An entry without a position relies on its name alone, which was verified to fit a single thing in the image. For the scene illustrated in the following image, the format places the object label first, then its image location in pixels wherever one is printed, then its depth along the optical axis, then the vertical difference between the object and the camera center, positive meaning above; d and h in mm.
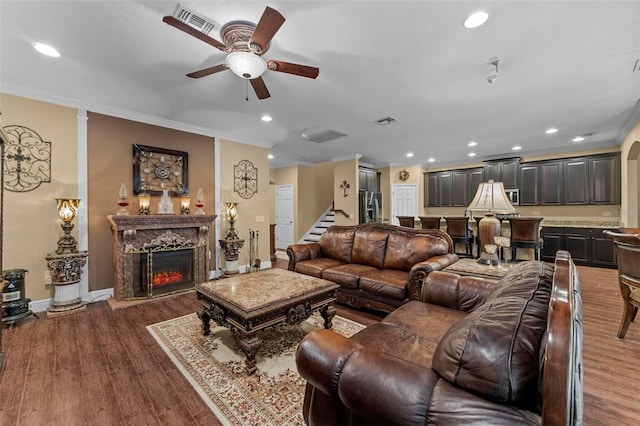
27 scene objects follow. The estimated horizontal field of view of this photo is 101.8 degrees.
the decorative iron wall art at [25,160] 3006 +647
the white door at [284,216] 7602 -85
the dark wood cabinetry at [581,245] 5011 -664
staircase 7621 -397
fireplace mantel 3436 -284
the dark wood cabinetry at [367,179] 6910 +932
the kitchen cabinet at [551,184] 5852 +652
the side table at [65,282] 3012 -802
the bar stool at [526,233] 4590 -388
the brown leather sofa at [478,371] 659 -525
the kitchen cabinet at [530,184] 6105 +662
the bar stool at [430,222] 5727 -214
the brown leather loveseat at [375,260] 2773 -611
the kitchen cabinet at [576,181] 5555 +682
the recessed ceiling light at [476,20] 1884 +1436
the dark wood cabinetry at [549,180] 5336 +753
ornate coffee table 1912 -723
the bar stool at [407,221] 6230 -202
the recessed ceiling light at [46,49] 2258 +1471
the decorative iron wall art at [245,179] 5051 +691
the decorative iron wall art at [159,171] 3889 +678
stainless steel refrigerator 6785 +184
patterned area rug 1584 -1190
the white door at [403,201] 7840 +357
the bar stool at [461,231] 5242 -384
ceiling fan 1796 +1260
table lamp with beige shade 2525 +52
